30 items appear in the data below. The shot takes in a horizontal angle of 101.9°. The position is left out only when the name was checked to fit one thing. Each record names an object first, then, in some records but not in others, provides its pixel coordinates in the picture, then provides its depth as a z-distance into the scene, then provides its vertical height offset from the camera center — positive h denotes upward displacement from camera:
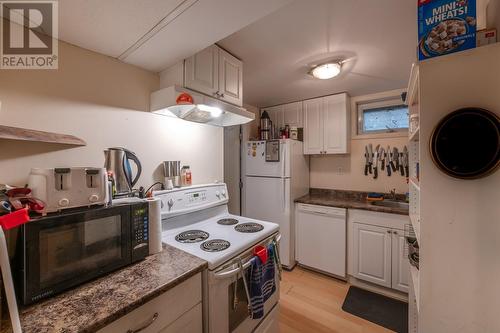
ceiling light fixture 1.83 +0.89
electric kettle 1.26 -0.01
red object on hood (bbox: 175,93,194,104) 1.31 +0.44
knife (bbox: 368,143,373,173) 2.74 +0.12
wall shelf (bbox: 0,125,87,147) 0.87 +0.15
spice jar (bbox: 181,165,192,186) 1.73 -0.08
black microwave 0.72 -0.34
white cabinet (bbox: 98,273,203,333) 0.75 -0.61
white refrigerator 2.69 -0.24
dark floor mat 1.84 -1.43
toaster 0.84 -0.09
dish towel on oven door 1.24 -0.76
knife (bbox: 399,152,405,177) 2.55 +0.01
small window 2.64 +0.67
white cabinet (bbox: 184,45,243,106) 1.47 +0.73
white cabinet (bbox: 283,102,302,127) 3.05 +0.80
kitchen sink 2.42 -0.46
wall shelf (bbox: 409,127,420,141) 1.11 +0.18
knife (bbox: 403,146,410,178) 2.52 +0.08
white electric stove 1.07 -0.49
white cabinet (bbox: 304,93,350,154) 2.70 +0.58
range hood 1.34 +0.44
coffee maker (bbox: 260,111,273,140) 3.02 +0.59
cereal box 0.78 +0.57
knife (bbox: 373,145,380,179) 2.70 +0.09
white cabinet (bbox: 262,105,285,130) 3.24 +0.82
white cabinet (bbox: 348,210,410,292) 2.09 -0.91
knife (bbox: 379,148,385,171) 2.67 +0.10
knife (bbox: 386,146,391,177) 2.62 +0.06
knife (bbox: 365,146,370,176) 2.76 +0.09
